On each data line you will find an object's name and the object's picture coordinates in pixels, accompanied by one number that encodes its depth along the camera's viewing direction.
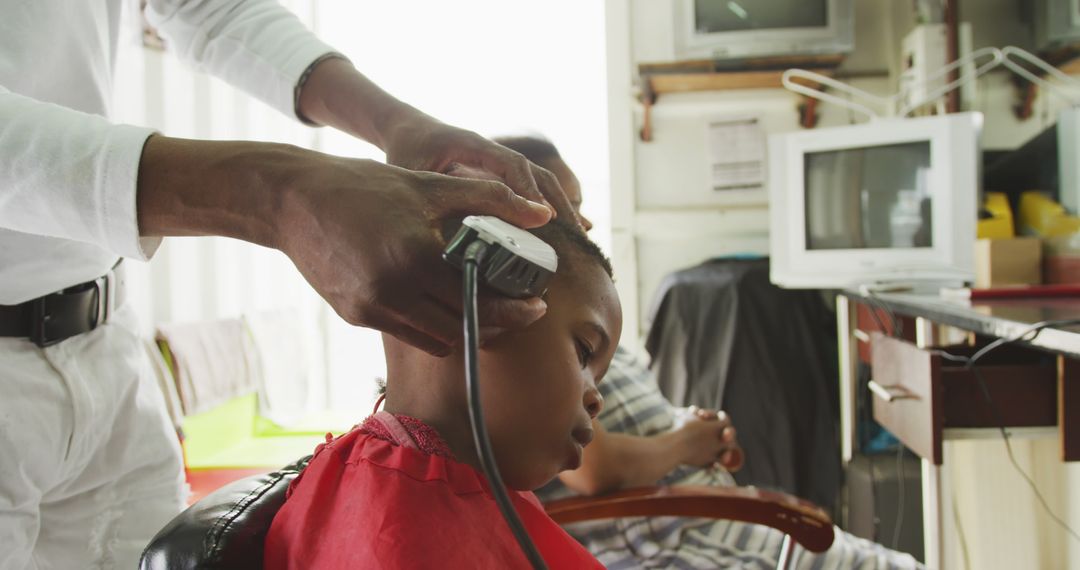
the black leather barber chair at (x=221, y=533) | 0.51
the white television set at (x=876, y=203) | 2.08
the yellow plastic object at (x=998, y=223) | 2.13
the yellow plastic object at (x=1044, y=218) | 1.90
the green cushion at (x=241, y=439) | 2.29
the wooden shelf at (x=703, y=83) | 2.79
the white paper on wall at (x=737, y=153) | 3.03
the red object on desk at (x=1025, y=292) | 1.46
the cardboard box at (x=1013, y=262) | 1.89
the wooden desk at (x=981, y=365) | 1.08
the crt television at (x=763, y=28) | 2.59
